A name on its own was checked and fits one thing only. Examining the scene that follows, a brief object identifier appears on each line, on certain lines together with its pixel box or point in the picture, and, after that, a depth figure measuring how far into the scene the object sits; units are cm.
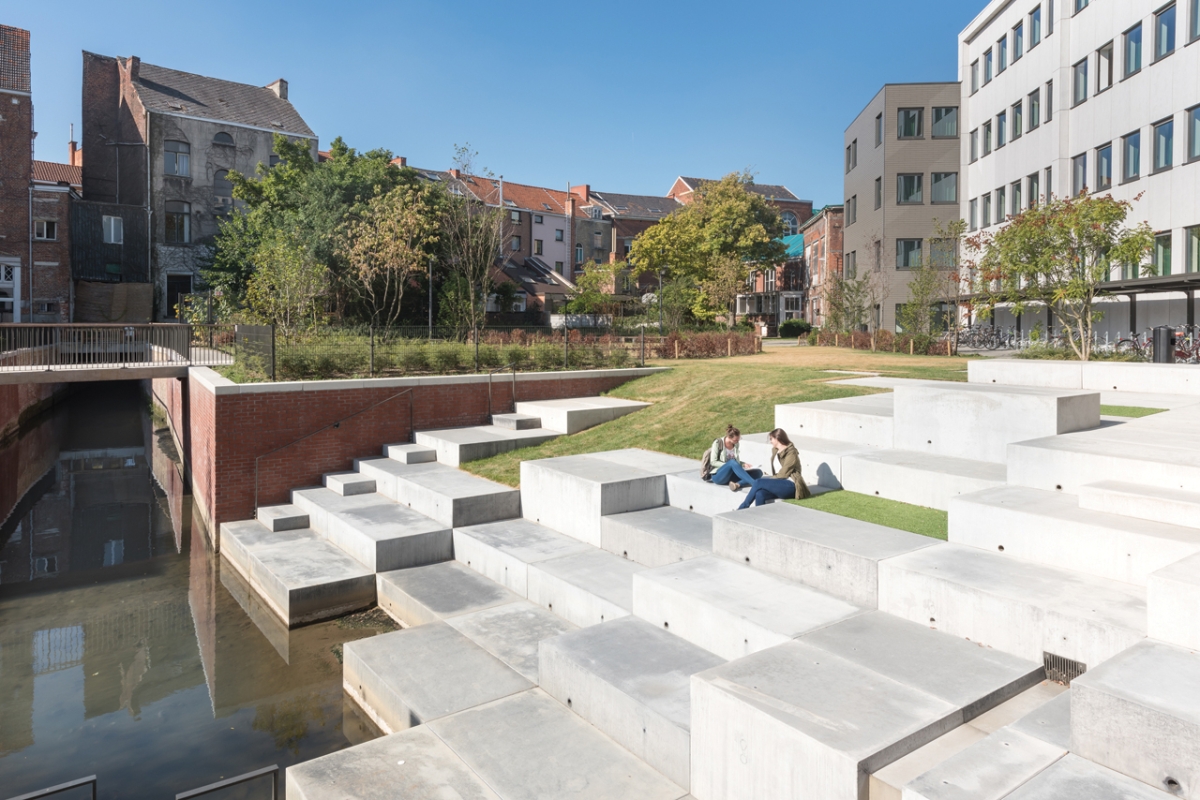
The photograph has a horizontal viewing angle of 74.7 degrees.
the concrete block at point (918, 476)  862
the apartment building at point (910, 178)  3872
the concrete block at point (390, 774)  561
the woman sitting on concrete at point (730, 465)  993
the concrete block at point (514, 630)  796
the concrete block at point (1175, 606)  479
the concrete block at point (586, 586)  830
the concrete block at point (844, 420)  1102
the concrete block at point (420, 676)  709
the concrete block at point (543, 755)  553
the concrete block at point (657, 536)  898
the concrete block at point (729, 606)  631
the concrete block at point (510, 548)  1004
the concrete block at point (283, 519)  1309
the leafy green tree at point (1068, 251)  1761
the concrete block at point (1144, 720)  391
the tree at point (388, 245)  2738
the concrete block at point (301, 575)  1028
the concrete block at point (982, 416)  930
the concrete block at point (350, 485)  1385
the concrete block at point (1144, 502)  639
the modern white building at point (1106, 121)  2205
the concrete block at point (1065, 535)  595
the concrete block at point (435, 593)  952
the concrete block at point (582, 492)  1052
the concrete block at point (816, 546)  676
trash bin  1639
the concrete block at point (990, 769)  407
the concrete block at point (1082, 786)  395
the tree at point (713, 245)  4441
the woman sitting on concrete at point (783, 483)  916
